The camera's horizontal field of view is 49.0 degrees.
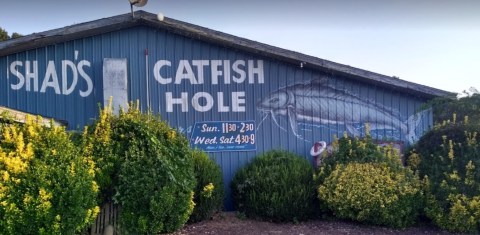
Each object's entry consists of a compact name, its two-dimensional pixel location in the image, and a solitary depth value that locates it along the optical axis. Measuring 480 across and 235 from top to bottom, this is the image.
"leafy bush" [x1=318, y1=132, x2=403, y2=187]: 11.24
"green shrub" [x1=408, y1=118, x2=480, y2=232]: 10.58
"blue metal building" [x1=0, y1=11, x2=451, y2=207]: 12.50
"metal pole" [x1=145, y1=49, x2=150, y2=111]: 12.78
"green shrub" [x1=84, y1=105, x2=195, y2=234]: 9.16
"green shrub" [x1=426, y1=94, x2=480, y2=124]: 11.63
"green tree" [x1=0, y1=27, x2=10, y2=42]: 23.05
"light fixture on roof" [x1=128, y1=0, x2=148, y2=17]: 11.68
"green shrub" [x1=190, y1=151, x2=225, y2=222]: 10.65
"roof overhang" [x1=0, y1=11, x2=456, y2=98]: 12.08
